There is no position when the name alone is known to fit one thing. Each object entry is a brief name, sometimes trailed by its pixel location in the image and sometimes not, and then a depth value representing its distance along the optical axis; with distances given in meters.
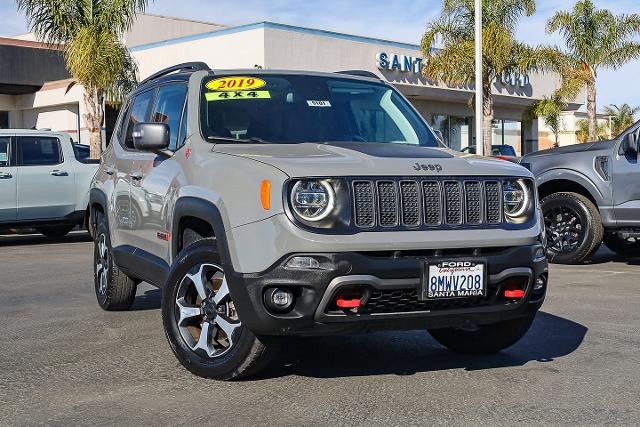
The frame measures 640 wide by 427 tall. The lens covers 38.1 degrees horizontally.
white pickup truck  14.37
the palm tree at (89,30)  21.14
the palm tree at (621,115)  67.56
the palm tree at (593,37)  33.84
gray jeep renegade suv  4.68
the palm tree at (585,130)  62.31
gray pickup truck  10.58
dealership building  27.77
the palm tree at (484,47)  27.81
